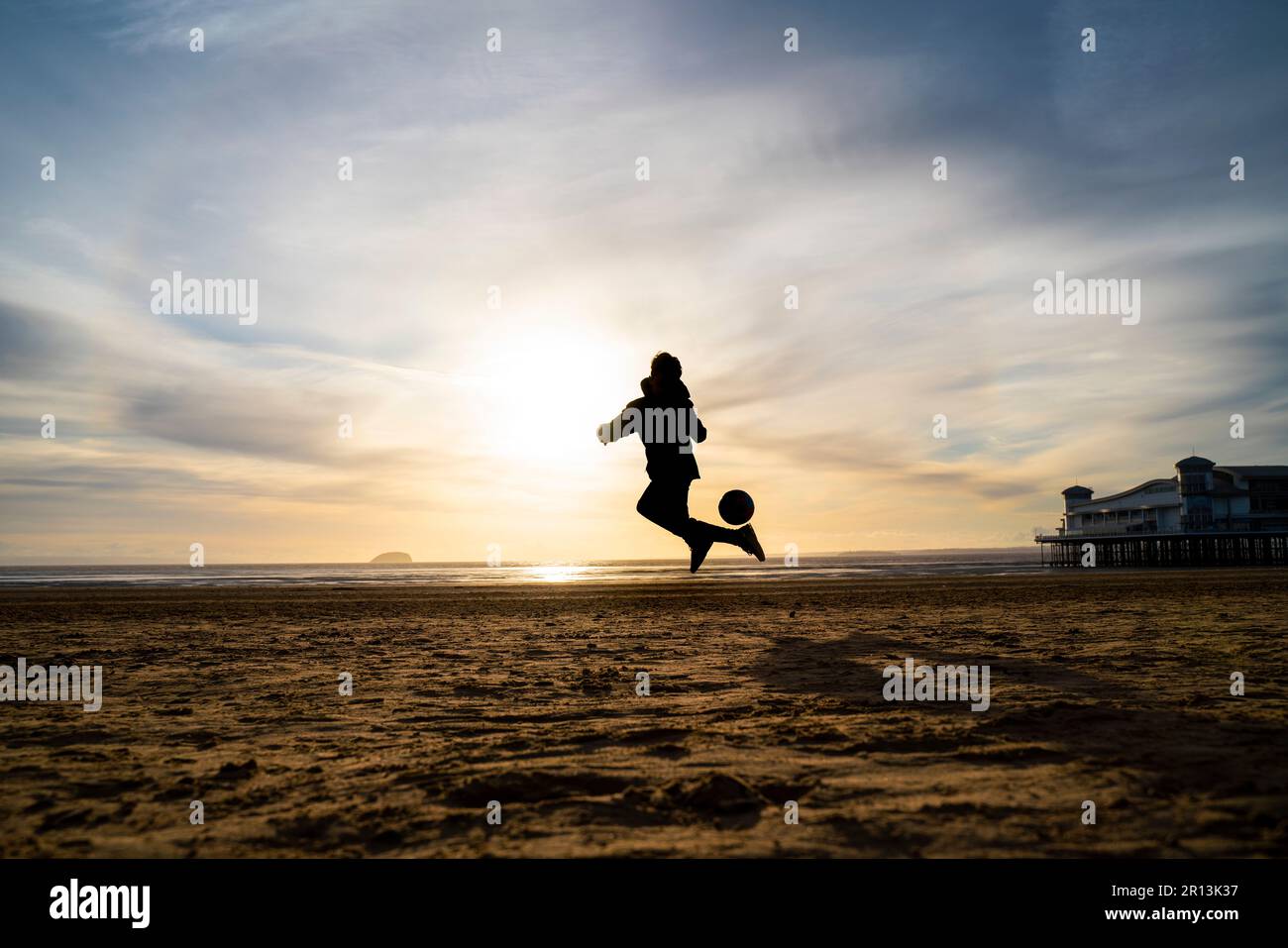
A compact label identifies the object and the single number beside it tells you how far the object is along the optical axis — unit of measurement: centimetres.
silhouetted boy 927
